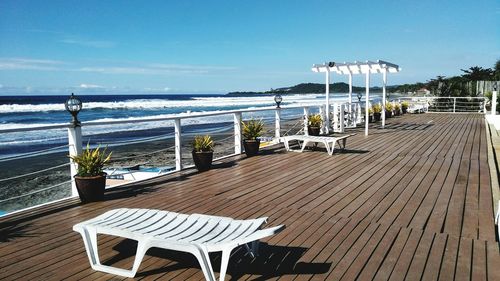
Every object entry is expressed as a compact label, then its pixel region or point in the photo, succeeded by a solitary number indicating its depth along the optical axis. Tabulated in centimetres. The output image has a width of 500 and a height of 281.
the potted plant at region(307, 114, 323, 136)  920
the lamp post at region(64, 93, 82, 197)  413
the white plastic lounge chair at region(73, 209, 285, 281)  214
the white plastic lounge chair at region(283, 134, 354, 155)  698
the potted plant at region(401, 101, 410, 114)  1864
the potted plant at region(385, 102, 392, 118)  1574
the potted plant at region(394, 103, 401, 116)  1736
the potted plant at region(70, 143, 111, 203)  401
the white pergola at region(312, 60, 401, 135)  979
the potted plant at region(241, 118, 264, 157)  691
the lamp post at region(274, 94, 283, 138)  799
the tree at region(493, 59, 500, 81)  2564
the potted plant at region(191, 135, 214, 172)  567
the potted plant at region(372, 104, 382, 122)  1421
